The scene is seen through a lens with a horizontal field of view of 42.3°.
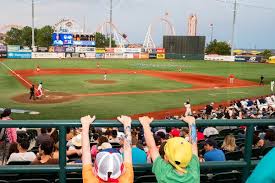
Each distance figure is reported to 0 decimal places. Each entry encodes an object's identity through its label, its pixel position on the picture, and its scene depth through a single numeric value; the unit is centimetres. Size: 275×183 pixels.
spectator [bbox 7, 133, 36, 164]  658
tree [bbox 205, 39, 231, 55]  11759
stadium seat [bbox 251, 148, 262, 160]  662
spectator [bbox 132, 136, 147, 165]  544
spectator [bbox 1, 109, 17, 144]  893
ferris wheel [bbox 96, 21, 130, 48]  15700
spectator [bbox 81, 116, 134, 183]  323
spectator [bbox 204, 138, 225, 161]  643
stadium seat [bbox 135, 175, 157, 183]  455
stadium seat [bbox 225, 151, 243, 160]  691
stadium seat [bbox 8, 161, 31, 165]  535
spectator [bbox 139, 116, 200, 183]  330
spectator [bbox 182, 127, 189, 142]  1079
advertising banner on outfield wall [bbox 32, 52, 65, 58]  7762
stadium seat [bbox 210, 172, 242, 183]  496
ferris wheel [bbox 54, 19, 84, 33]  13392
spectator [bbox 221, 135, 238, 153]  785
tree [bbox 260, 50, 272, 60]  11633
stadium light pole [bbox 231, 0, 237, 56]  8489
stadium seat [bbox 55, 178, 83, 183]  439
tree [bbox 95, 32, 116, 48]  15192
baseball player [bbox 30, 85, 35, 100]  2775
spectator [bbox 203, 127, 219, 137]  1232
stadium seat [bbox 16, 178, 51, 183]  420
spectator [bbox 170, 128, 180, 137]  1013
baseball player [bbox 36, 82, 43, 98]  2901
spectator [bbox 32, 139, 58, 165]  551
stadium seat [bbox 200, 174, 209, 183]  481
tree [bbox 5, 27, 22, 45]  15341
